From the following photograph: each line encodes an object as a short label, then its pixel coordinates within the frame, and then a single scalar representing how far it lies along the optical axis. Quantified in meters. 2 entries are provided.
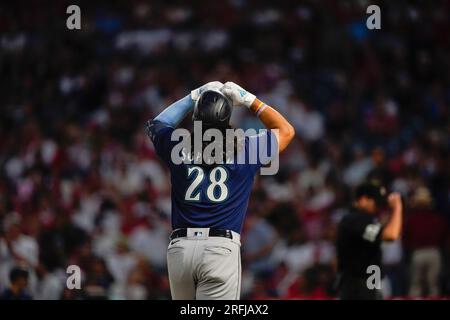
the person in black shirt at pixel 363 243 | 16.37
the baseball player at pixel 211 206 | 12.15
